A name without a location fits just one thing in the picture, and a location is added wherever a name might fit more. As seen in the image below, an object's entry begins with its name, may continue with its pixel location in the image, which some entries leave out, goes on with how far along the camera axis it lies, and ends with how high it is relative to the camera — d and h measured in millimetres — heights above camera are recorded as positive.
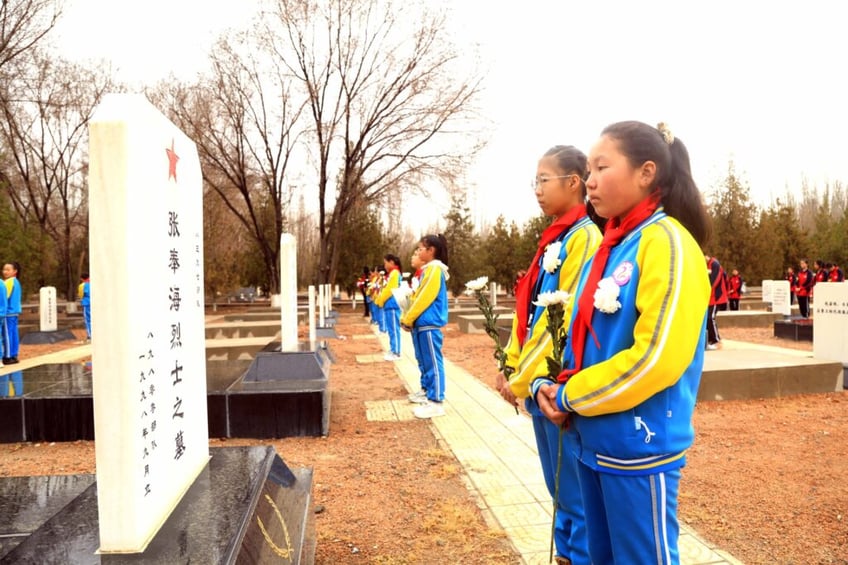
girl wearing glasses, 2465 -95
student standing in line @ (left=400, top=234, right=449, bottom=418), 6281 -368
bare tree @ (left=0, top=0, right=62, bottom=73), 16875 +7401
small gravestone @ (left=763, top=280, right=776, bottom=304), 19509 -715
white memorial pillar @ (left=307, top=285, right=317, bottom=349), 10570 -622
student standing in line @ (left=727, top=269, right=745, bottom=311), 20734 -696
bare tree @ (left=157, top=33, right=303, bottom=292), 21828 +5924
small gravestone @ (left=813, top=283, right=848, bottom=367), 8602 -811
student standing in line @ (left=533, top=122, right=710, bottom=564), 1666 -215
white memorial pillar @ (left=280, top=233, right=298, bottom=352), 7418 -123
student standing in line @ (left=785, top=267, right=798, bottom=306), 20406 -350
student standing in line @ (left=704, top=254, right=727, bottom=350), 10953 -475
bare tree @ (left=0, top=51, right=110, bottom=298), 23188 +6092
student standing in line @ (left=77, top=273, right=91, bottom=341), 15180 -425
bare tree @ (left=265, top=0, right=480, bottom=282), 21797 +6272
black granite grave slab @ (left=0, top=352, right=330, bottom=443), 5641 -1180
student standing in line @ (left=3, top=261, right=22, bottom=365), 11523 -518
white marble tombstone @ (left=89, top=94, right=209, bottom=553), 1932 -125
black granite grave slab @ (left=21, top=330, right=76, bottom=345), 15680 -1284
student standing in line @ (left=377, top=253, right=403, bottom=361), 11174 -656
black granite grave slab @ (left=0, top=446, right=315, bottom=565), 1916 -846
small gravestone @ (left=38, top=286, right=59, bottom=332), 16109 -559
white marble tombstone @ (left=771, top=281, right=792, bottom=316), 17391 -842
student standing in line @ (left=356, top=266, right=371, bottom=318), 23625 -325
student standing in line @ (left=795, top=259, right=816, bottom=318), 17391 -561
